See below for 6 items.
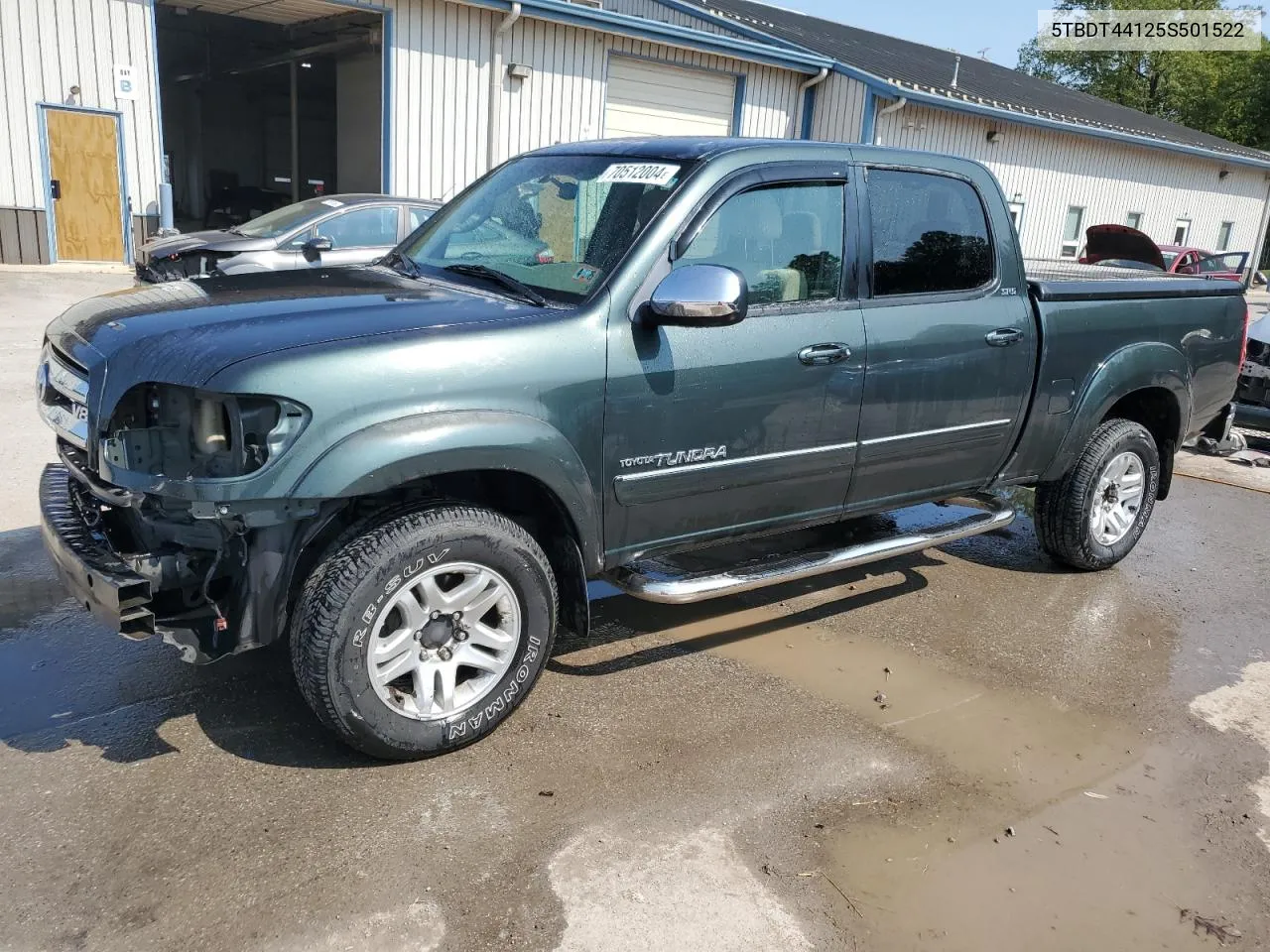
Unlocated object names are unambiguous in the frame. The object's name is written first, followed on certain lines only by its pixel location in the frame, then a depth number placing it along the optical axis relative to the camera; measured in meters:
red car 12.95
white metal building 14.50
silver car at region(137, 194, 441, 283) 10.48
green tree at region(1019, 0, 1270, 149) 47.50
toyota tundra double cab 3.04
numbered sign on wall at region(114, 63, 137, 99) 14.60
